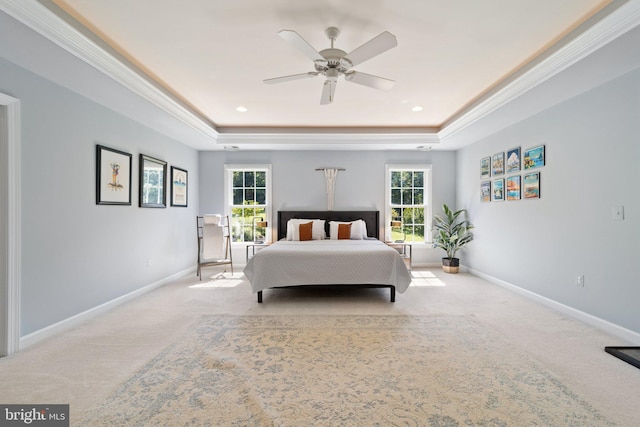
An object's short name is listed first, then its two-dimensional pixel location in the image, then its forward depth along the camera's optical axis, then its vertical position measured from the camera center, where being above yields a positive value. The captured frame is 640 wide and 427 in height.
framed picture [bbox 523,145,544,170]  3.78 +0.70
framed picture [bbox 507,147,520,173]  4.24 +0.74
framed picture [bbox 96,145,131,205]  3.44 +0.40
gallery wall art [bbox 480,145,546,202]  3.89 +0.55
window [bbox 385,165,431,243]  6.28 +0.22
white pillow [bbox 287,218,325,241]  5.54 -0.33
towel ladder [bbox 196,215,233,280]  5.25 -0.50
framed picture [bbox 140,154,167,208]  4.25 +0.41
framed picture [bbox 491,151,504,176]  4.60 +0.74
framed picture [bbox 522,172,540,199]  3.86 +0.35
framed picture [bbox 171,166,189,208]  5.16 +0.42
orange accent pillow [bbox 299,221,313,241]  5.45 -0.35
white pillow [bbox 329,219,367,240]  5.57 -0.34
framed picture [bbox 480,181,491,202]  4.98 +0.35
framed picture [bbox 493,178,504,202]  4.63 +0.34
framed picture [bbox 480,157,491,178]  4.96 +0.74
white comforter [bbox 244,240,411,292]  3.79 -0.72
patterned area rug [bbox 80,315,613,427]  1.68 -1.12
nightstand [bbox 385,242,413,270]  5.74 -0.73
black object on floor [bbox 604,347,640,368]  2.25 -1.09
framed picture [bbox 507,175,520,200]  4.27 +0.35
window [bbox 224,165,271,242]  6.21 +0.24
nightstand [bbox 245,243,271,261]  5.87 -0.68
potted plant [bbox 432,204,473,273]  5.62 -0.43
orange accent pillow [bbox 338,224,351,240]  5.53 -0.36
